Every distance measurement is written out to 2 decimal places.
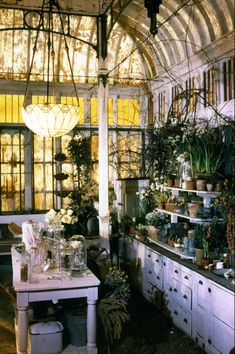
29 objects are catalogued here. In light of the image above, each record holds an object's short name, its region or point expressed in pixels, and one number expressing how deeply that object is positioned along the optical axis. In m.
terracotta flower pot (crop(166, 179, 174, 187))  7.54
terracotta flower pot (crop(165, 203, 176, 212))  7.51
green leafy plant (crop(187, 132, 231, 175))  6.43
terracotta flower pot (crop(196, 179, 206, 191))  6.38
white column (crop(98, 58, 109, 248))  8.27
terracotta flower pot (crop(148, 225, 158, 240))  7.63
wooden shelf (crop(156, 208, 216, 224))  6.37
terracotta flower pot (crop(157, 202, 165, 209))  7.84
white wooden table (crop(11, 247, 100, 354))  5.01
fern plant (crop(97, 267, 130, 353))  5.66
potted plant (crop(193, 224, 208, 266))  6.24
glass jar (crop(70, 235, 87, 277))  5.51
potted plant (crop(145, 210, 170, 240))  7.76
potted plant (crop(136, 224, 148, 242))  8.11
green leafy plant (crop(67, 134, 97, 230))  9.51
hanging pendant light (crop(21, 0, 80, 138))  5.99
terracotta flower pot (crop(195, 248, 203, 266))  5.98
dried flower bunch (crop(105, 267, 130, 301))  5.91
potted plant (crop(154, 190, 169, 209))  7.87
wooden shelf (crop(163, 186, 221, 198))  6.25
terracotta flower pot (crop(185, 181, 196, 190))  6.68
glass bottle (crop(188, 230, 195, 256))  6.32
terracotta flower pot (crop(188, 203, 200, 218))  6.51
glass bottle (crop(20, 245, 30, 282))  5.24
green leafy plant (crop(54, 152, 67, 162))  9.61
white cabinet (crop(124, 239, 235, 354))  5.13
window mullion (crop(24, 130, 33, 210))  9.96
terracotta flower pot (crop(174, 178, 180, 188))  7.32
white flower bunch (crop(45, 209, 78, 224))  6.55
